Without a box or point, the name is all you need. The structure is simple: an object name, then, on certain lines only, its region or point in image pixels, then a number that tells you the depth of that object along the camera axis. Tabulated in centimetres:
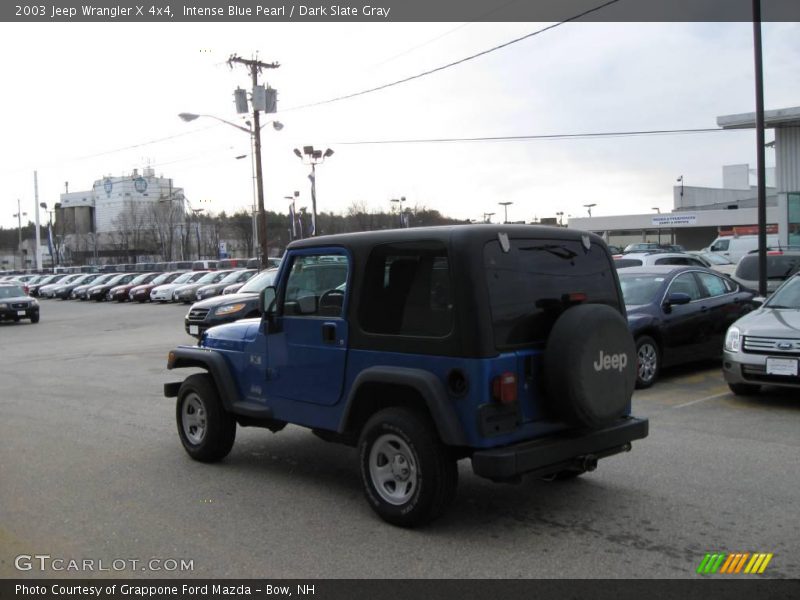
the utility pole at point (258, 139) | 3023
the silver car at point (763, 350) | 841
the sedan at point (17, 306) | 2764
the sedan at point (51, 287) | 4927
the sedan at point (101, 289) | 4303
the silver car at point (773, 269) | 1574
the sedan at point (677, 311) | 1017
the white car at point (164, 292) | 3697
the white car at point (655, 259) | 2028
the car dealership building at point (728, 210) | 2652
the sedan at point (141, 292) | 3916
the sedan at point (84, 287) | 4459
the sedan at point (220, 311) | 1573
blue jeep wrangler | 473
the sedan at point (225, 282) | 3231
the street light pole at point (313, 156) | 3402
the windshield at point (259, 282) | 1793
